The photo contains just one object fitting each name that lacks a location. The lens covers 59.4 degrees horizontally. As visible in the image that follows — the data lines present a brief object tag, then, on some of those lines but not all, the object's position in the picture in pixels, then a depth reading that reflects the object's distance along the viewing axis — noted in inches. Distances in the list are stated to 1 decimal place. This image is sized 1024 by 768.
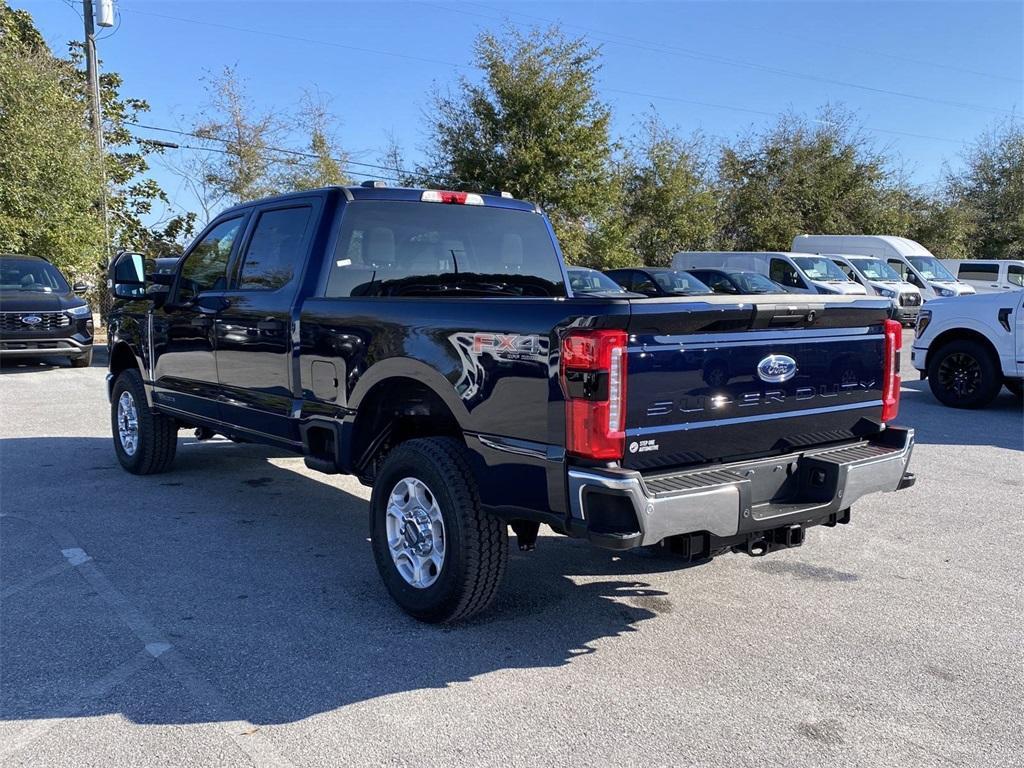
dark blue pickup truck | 132.2
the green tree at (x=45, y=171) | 661.3
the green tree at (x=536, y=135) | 937.5
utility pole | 706.2
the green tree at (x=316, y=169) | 922.1
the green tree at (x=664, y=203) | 1210.0
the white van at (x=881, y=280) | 888.3
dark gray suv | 517.7
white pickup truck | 392.8
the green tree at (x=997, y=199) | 1577.3
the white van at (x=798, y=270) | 848.3
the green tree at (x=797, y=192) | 1331.2
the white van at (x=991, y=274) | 1042.7
